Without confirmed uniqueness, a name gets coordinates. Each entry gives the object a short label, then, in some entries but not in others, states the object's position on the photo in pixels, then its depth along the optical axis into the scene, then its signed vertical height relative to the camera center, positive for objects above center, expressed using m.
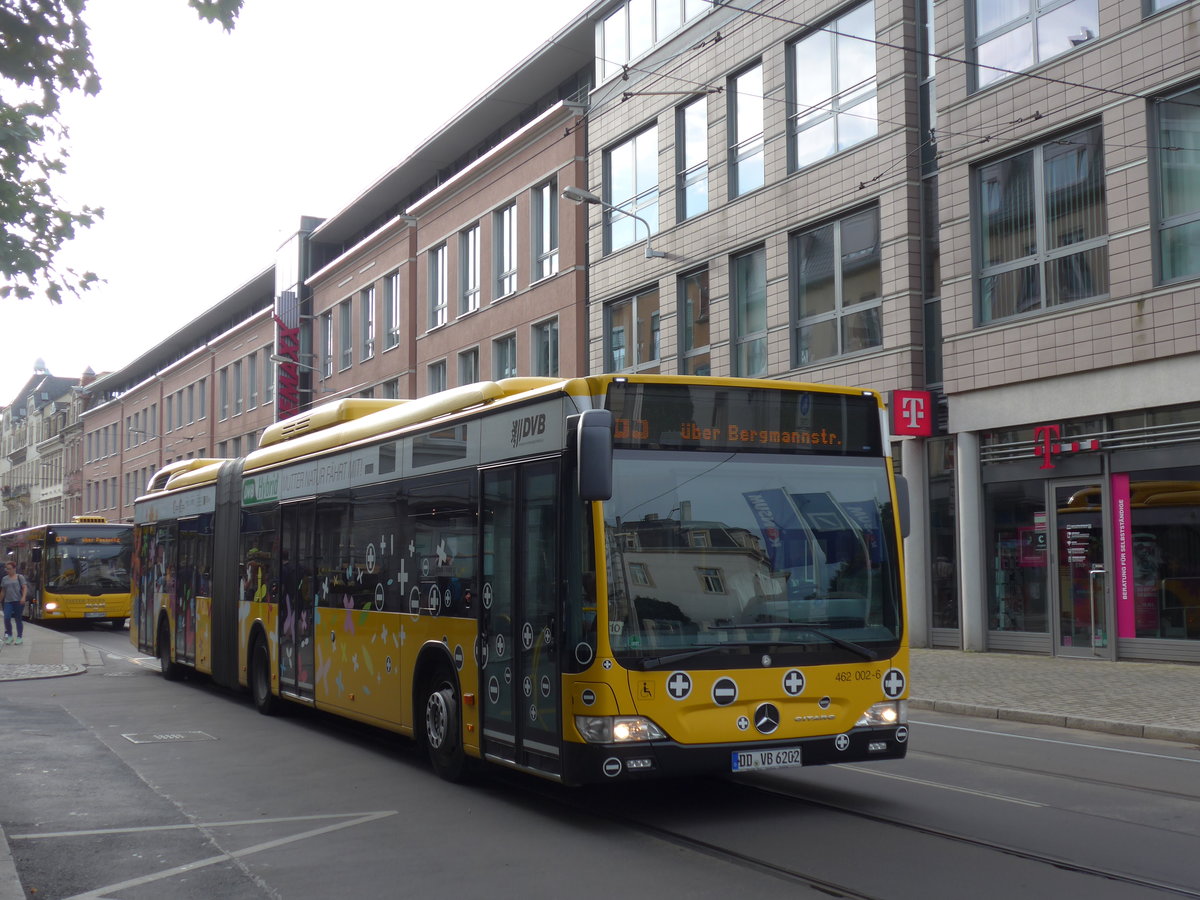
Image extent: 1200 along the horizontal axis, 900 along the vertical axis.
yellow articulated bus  7.78 -0.19
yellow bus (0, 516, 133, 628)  35.72 -0.36
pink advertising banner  18.72 -0.14
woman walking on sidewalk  28.39 -0.84
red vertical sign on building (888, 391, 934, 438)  22.03 +2.18
